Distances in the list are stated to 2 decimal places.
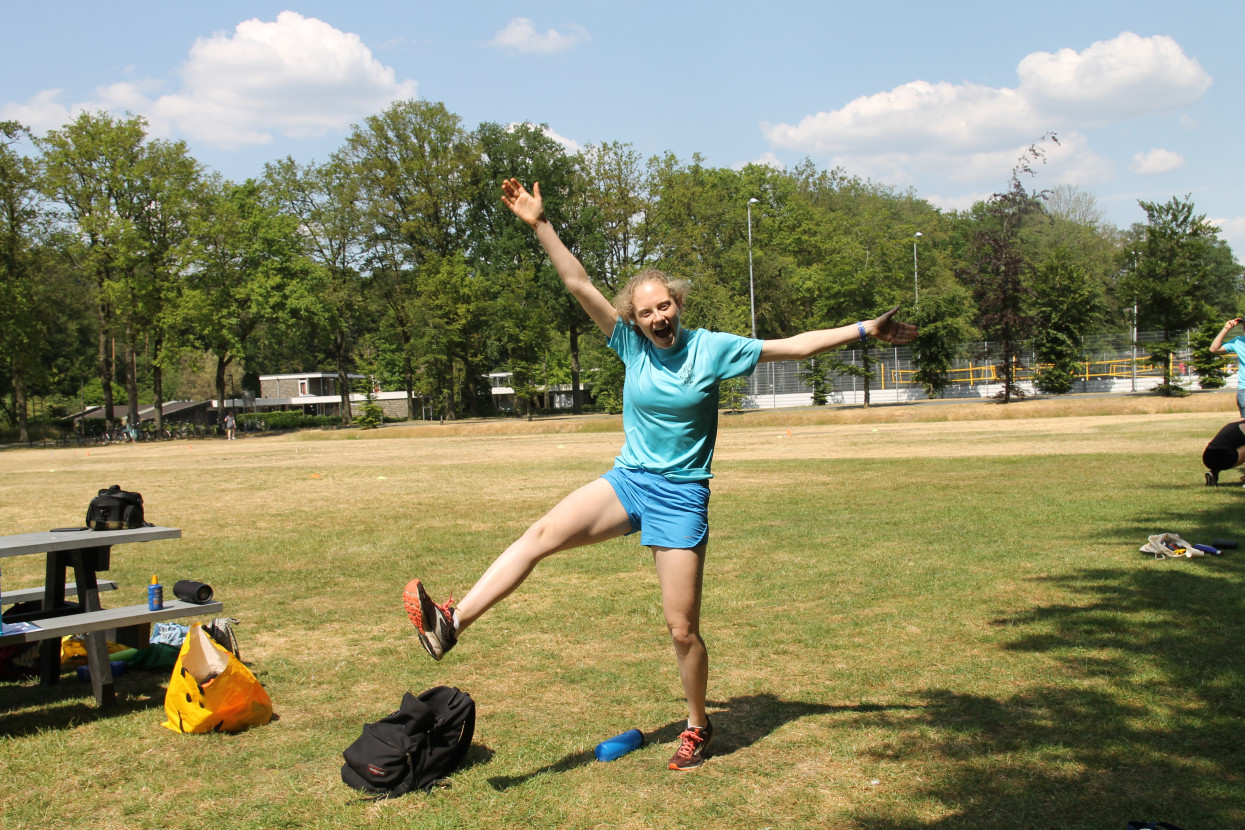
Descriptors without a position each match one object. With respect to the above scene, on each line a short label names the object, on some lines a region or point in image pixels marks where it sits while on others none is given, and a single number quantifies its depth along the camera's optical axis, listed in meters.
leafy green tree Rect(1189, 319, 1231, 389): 41.38
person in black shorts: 10.84
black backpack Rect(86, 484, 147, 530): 5.76
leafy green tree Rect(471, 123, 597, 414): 62.19
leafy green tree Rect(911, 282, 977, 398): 46.50
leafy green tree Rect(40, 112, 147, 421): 53.53
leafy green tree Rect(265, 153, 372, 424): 65.19
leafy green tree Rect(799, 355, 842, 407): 52.38
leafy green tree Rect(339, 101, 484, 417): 65.50
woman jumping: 4.29
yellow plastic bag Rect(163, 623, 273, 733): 4.98
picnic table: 5.19
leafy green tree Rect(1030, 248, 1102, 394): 44.56
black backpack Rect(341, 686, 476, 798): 4.20
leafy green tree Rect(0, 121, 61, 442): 51.62
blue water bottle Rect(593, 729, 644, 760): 4.49
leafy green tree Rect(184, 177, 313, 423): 57.16
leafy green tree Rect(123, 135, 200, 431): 54.91
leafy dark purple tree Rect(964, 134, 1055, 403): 43.09
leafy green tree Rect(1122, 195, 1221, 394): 49.81
